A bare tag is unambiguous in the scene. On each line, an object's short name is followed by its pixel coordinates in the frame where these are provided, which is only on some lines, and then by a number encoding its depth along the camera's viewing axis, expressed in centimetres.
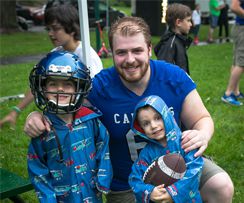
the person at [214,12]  1355
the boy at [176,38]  368
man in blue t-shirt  210
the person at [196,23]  1336
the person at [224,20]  1388
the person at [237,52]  527
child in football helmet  196
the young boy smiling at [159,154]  187
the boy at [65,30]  301
